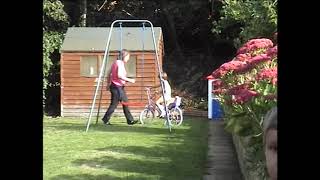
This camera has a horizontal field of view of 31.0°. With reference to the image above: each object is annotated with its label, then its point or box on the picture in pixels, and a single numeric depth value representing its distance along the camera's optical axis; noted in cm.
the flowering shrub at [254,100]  415
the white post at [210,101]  1493
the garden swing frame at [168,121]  1080
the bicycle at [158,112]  1290
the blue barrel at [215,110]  1461
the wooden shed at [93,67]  1703
